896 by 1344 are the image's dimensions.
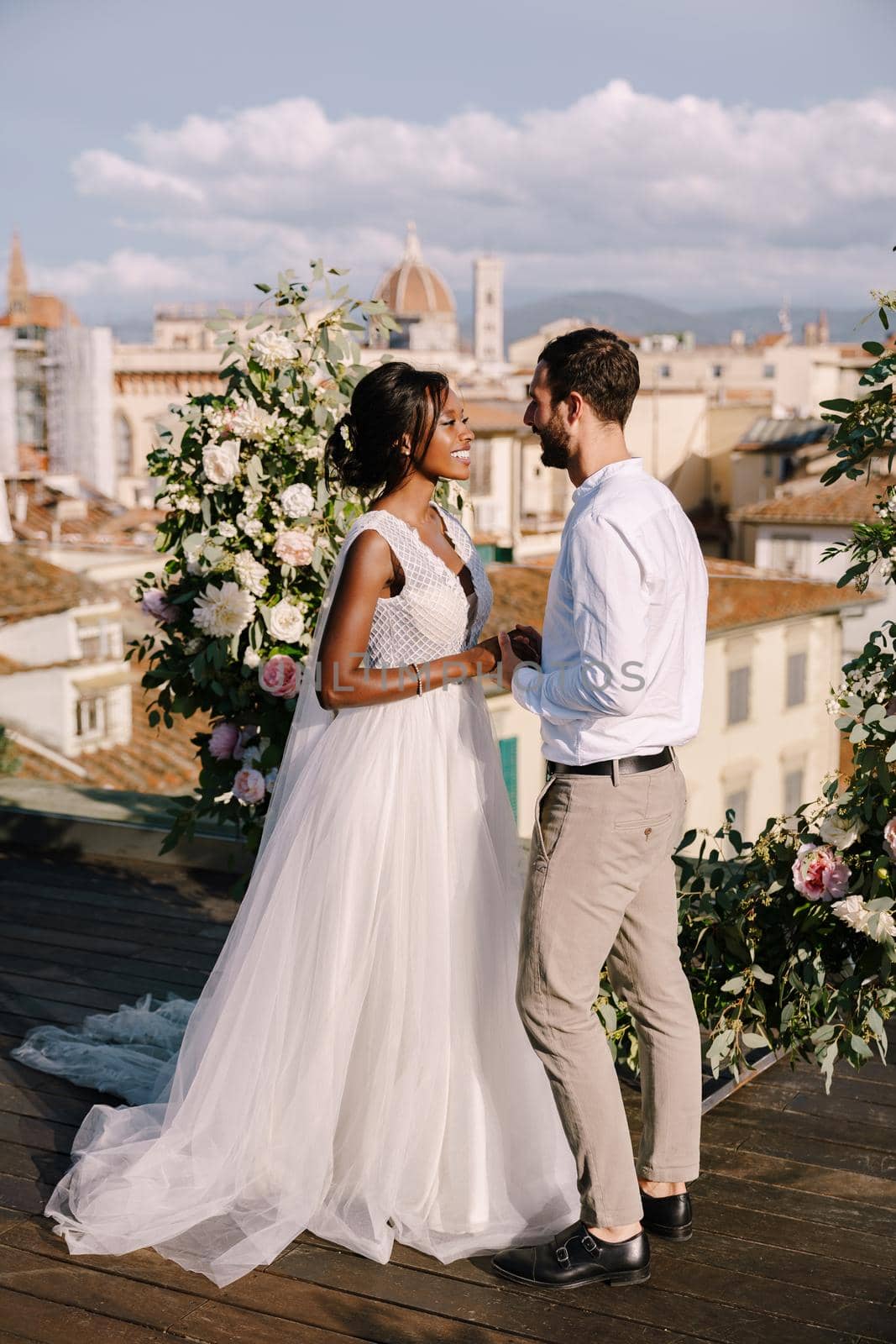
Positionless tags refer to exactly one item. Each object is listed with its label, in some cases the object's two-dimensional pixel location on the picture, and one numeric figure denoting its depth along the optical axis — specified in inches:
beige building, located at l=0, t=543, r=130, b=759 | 564.1
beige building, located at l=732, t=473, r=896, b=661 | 1109.1
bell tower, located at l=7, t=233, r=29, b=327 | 2390.0
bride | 97.5
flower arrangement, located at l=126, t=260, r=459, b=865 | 129.8
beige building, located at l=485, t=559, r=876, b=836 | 810.2
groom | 83.1
